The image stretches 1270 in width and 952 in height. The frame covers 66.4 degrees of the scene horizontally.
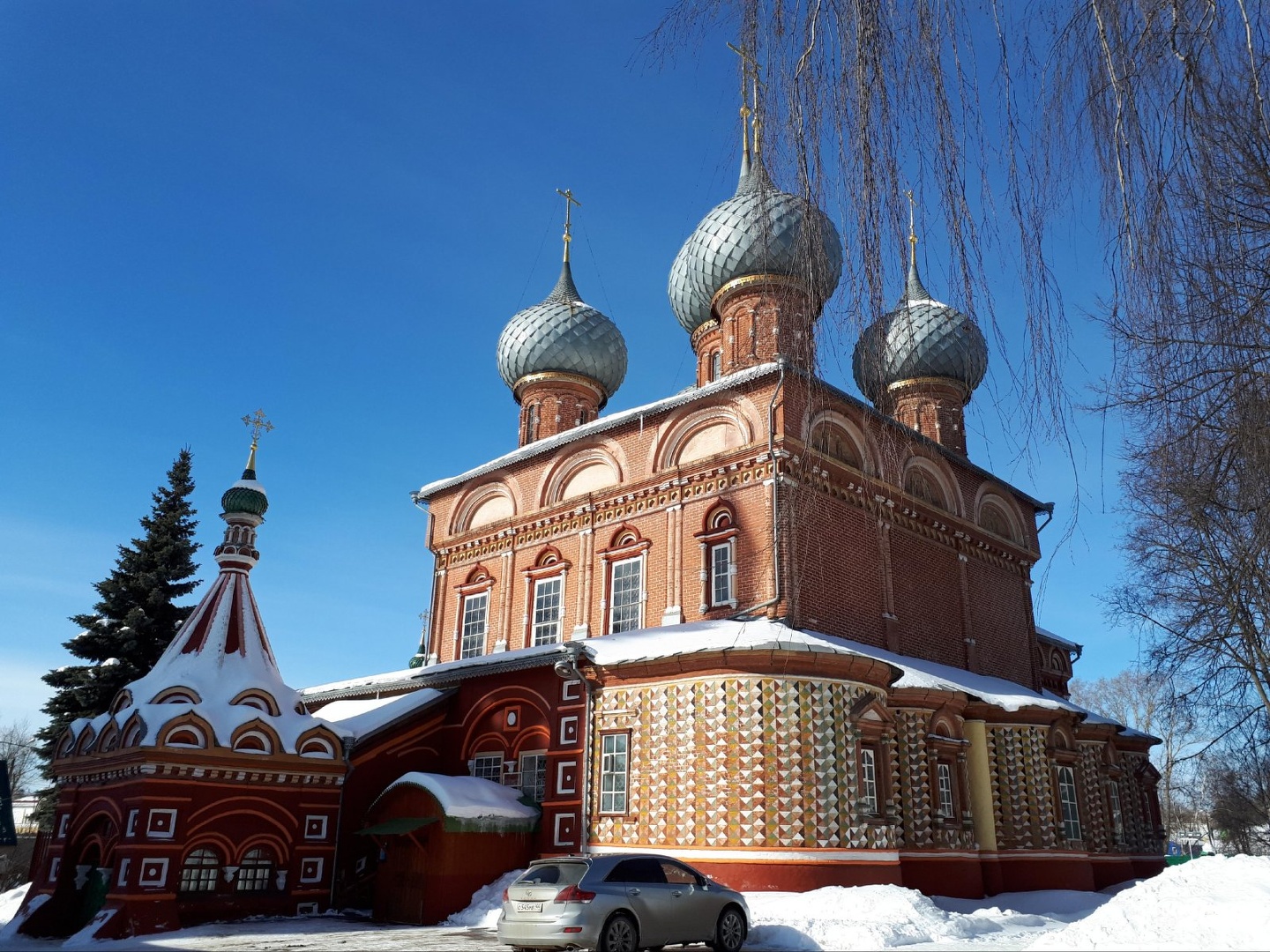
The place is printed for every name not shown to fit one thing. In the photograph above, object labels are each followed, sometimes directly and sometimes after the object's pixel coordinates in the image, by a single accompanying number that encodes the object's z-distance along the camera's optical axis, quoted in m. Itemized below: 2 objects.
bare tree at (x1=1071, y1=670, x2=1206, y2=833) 13.88
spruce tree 18.80
